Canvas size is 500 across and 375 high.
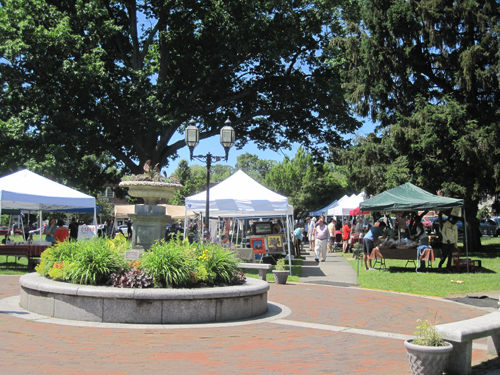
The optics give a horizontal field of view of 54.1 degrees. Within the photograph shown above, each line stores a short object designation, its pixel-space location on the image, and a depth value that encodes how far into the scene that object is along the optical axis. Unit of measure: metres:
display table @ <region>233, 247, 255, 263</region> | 16.31
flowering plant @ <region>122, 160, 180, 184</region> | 12.40
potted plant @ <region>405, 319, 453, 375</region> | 4.87
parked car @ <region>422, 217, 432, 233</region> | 38.73
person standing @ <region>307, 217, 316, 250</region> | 28.25
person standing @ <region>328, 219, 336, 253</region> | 28.33
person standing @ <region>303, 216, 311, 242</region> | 37.81
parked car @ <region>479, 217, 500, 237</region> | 45.59
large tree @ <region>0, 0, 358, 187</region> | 23.36
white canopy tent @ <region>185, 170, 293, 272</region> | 15.87
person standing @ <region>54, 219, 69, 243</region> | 16.34
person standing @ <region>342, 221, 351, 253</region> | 27.84
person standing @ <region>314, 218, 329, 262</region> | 20.17
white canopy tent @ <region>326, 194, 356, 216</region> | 33.41
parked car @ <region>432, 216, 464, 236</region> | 40.13
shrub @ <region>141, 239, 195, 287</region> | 7.91
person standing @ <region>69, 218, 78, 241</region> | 25.31
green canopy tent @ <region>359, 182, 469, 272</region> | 16.53
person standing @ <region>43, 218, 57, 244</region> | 17.09
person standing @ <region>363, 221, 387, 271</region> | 17.59
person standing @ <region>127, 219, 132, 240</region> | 37.73
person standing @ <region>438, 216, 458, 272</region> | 16.73
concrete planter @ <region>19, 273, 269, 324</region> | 7.50
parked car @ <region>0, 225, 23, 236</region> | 39.04
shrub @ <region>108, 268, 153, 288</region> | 7.90
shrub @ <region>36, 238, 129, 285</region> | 8.10
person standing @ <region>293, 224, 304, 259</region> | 22.73
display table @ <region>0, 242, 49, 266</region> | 14.79
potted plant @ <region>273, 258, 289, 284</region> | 13.14
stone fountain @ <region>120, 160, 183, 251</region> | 12.03
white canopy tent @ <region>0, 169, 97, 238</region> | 14.67
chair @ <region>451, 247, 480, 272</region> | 16.61
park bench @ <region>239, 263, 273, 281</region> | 12.55
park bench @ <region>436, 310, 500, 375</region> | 5.14
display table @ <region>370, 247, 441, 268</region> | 17.05
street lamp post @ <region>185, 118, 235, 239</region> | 15.46
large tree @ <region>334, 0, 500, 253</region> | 22.84
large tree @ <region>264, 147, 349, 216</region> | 57.84
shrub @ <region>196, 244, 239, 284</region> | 8.34
